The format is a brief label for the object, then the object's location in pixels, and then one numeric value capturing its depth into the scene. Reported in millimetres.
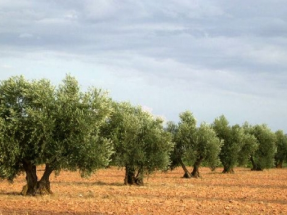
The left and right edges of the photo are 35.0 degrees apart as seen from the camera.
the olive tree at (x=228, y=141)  70250
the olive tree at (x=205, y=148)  57406
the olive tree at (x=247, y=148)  75125
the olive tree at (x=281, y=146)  101750
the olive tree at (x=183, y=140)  56688
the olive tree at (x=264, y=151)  85688
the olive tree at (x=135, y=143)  41844
